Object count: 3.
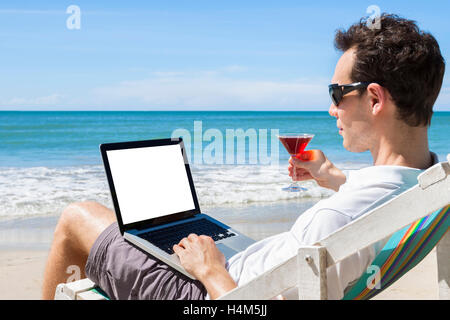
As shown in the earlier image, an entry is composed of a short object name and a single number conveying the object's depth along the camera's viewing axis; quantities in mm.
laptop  2391
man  1714
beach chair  1308
